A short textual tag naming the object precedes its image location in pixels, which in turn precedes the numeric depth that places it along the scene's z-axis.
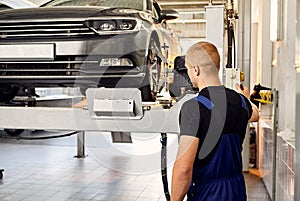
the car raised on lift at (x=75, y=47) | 3.13
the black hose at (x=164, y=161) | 3.33
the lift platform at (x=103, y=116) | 2.53
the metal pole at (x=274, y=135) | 4.27
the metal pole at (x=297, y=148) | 2.50
